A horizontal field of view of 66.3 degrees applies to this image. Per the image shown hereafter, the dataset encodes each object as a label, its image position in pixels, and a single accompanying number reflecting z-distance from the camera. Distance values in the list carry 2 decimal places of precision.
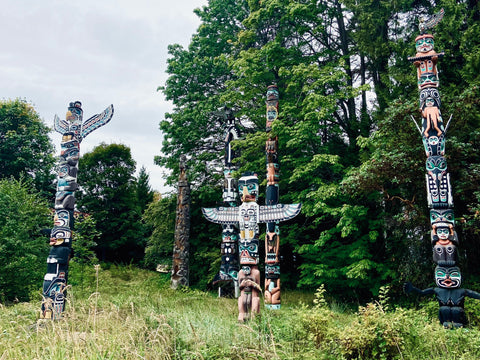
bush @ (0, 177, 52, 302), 11.20
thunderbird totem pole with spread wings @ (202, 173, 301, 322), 7.19
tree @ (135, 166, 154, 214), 25.09
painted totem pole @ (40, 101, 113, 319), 7.94
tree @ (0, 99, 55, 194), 20.59
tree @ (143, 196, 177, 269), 16.92
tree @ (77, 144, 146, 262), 22.03
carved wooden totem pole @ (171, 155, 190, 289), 14.48
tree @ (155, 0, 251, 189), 15.18
